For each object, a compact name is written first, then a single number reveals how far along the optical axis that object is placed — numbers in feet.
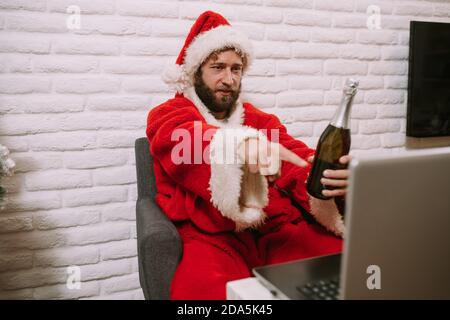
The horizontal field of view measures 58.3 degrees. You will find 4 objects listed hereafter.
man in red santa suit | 3.11
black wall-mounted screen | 6.40
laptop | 1.76
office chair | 3.34
